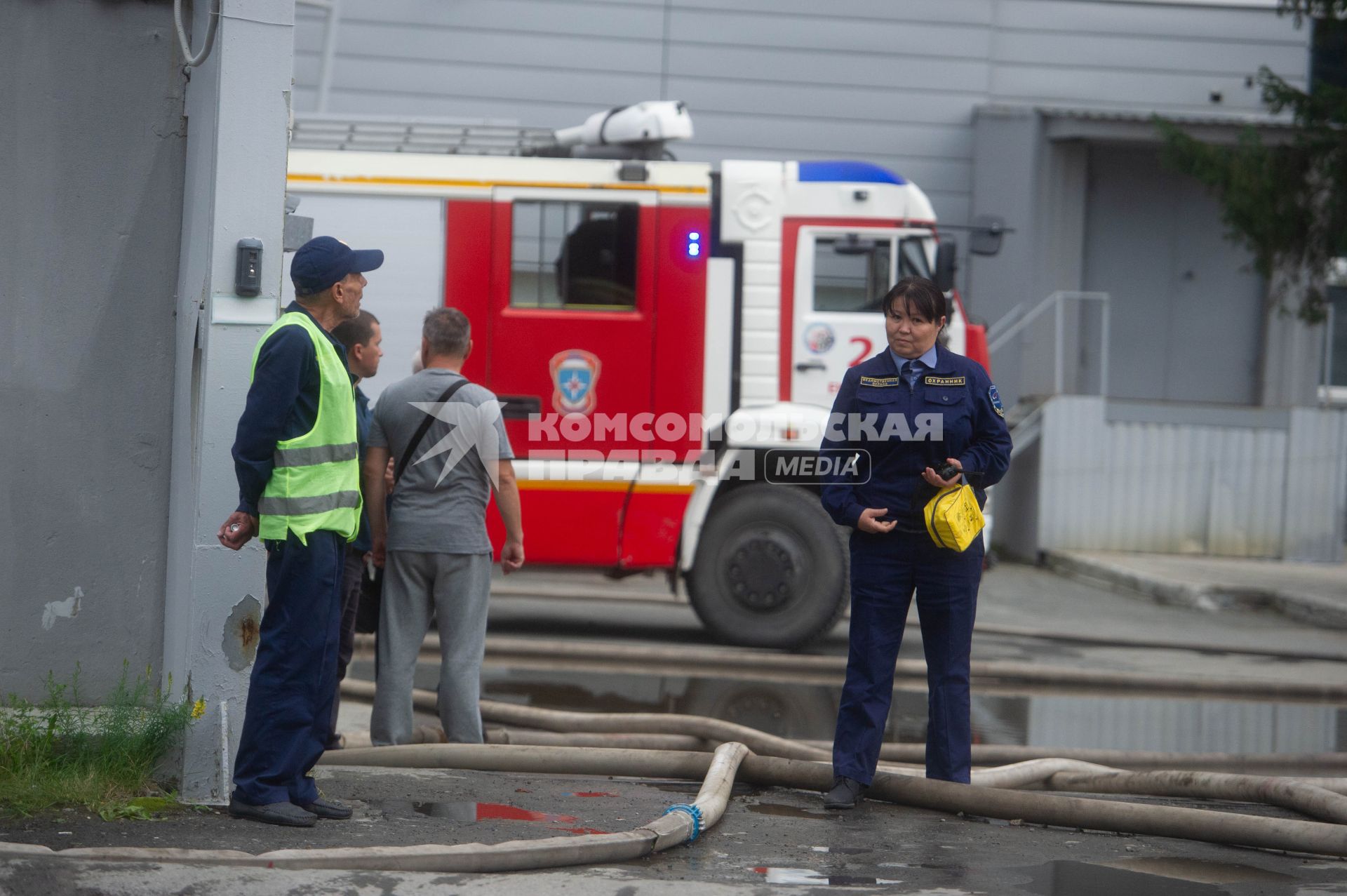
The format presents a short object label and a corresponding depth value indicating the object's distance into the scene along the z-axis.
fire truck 18.30
